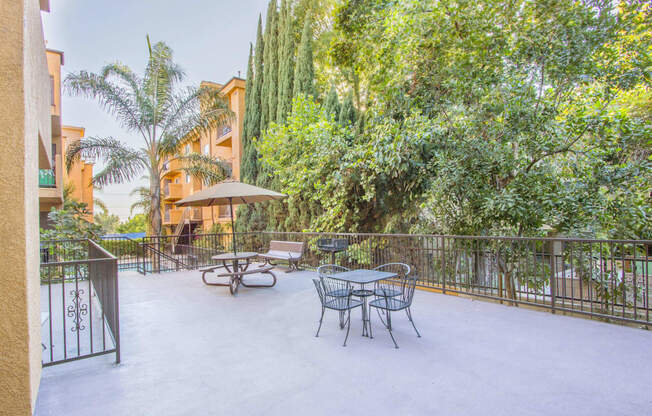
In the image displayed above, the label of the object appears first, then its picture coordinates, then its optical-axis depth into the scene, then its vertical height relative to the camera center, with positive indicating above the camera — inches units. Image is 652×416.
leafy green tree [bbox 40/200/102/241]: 368.2 -10.9
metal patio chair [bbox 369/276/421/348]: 161.6 -49.3
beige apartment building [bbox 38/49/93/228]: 474.3 +84.4
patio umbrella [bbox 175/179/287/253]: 294.0 +17.8
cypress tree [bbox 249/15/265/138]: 663.1 +264.0
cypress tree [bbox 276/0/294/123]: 582.3 +269.5
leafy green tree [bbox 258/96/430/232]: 328.2 +45.7
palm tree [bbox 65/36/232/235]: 444.1 +148.9
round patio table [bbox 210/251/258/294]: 272.9 -47.8
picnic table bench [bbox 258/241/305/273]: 352.5 -46.3
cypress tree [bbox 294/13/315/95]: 553.9 +244.1
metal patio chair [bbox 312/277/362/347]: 167.6 -49.3
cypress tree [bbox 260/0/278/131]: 626.8 +284.6
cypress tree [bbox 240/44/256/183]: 646.5 +161.3
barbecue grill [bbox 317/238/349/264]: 335.6 -37.0
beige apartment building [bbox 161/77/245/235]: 756.6 +117.5
